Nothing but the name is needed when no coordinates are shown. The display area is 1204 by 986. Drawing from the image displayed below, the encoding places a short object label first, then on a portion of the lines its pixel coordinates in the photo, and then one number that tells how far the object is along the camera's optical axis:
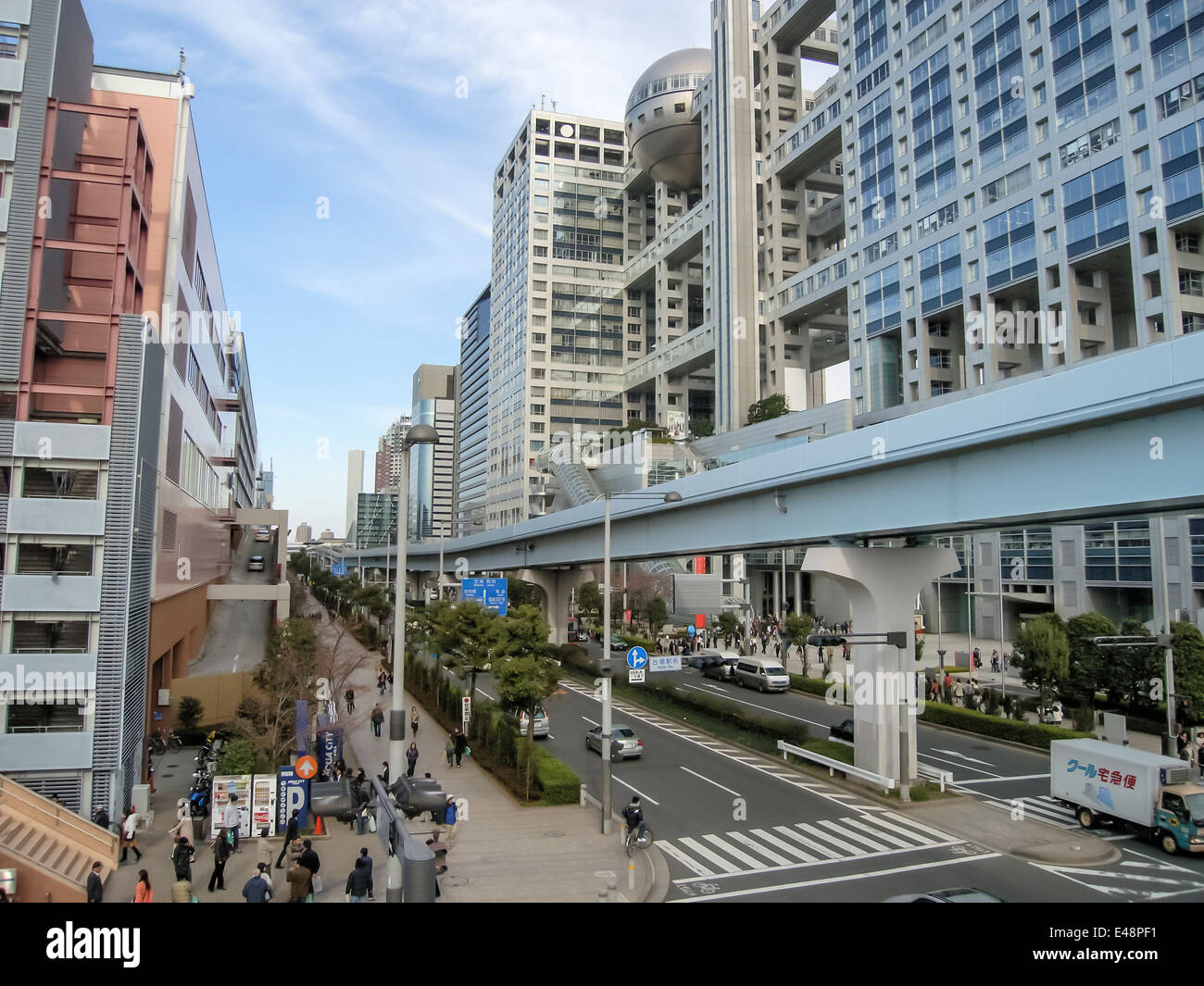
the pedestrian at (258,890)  12.99
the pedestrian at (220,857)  15.46
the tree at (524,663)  25.09
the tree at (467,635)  32.22
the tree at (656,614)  62.28
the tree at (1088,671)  31.55
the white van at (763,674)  40.97
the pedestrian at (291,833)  16.61
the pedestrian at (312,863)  14.72
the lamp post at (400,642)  10.54
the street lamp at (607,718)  19.06
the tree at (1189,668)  27.94
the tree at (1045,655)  31.28
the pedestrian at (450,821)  18.48
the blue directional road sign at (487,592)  40.56
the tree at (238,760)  17.84
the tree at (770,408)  73.50
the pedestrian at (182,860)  14.36
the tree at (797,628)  51.66
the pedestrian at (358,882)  13.47
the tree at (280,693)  20.92
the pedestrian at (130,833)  17.06
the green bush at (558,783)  21.61
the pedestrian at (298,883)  13.70
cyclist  17.11
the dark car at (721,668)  44.75
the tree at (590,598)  73.25
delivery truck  17.05
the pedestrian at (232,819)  17.36
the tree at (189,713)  29.80
